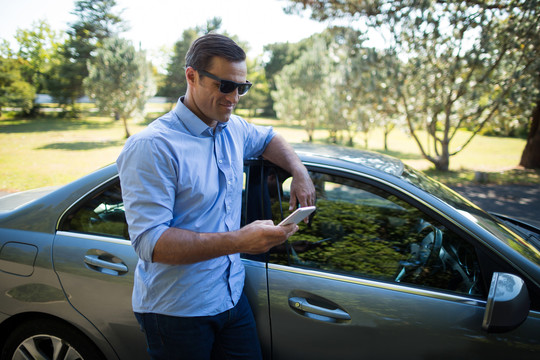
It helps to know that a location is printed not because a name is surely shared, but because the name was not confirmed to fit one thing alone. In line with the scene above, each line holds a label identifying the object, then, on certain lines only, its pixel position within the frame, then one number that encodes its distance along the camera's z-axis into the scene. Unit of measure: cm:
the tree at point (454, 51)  906
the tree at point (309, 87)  2175
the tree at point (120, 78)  2223
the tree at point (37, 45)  3931
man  124
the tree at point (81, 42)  3234
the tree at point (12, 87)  2844
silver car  157
